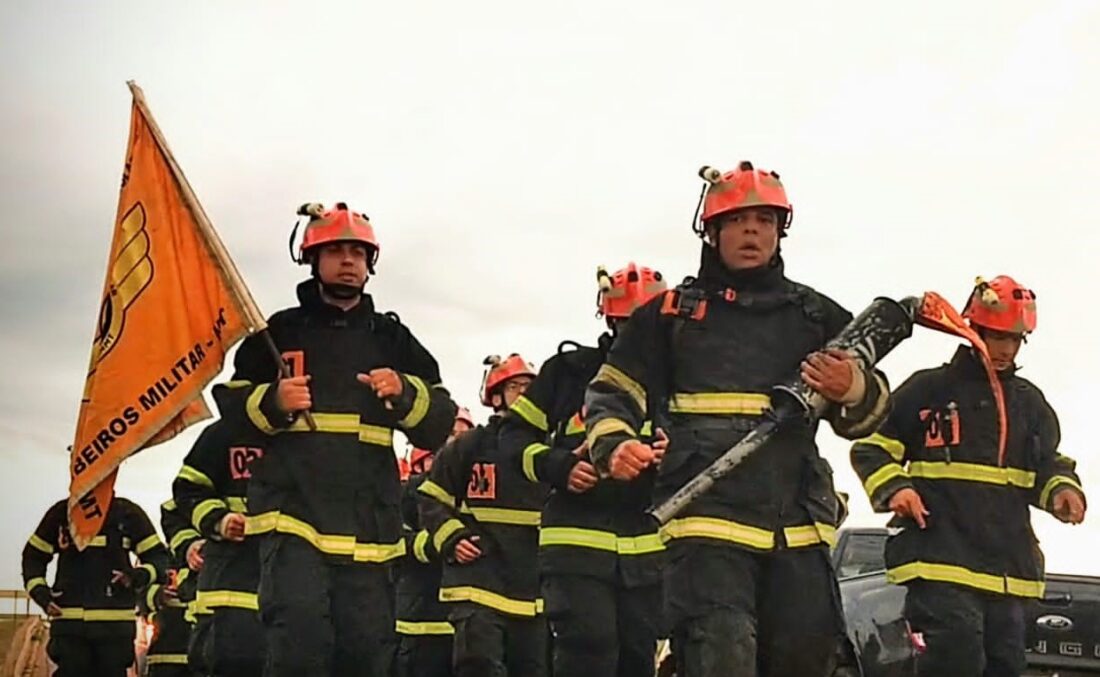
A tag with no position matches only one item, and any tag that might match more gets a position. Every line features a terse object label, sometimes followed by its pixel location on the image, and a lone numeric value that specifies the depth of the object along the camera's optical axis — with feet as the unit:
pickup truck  35.40
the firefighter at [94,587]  48.29
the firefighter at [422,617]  40.32
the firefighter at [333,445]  25.96
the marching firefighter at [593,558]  30.09
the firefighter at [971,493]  30.07
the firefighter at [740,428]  21.95
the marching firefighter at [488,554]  34.42
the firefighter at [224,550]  29.86
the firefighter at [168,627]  52.01
